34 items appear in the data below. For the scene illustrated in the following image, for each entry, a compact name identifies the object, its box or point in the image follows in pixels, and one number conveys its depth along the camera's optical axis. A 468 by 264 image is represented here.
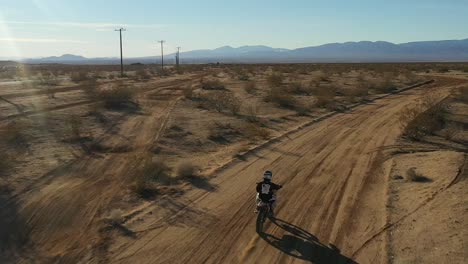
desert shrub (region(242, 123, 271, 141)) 20.69
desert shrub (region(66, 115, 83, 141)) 19.86
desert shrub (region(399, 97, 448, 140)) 20.41
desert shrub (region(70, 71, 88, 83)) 57.19
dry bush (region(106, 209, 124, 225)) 10.64
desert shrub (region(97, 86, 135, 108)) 30.72
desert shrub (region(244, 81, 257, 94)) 40.21
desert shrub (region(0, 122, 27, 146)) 18.70
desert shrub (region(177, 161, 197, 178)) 14.20
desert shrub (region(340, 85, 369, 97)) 37.82
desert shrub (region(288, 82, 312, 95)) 39.87
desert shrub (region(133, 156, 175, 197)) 12.74
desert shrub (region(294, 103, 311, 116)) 28.27
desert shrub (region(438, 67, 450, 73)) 78.06
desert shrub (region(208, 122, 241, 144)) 20.56
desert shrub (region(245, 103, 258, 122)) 25.52
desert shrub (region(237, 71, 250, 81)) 57.34
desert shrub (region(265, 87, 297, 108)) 31.65
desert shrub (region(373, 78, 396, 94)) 42.62
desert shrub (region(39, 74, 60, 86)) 51.23
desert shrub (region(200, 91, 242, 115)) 28.45
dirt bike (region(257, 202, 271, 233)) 10.20
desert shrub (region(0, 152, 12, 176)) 14.44
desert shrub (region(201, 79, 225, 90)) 43.68
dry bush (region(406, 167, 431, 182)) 13.37
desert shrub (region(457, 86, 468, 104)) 31.01
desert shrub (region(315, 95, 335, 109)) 31.01
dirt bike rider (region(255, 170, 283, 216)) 10.31
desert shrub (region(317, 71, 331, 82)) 52.74
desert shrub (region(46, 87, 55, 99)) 35.10
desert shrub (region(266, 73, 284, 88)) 44.55
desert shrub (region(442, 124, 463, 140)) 20.11
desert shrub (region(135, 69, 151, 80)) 64.24
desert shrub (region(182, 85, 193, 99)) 35.16
